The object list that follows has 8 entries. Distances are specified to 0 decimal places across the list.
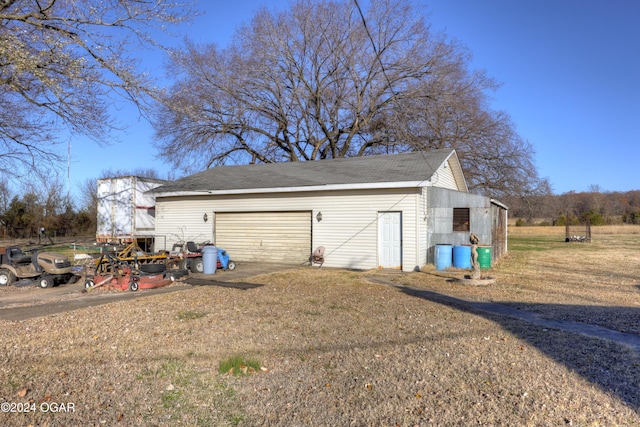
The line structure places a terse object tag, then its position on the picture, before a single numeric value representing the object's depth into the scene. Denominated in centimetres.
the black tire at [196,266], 1292
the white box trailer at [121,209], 1739
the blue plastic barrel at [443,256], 1334
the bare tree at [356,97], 2403
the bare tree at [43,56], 880
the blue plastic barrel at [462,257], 1330
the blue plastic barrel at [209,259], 1259
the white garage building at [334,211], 1380
